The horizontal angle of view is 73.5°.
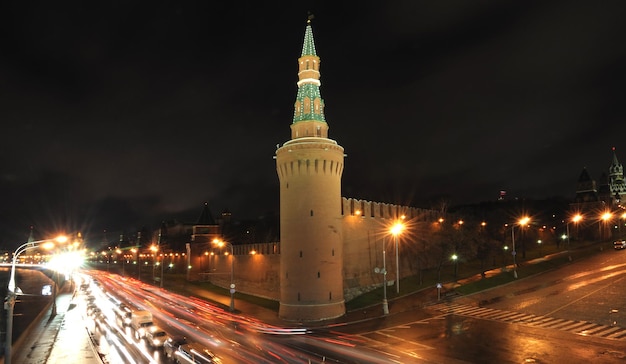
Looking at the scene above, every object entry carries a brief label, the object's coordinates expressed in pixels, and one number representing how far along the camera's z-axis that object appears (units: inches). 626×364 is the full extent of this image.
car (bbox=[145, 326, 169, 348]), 1133.7
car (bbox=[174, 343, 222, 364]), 879.1
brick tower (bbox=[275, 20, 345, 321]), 1707.7
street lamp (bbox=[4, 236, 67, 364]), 859.4
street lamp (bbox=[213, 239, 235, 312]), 2642.7
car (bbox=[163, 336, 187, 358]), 999.6
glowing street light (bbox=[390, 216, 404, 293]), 1812.3
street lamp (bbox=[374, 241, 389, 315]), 1648.6
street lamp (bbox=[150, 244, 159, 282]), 4670.8
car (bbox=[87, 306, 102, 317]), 1852.1
